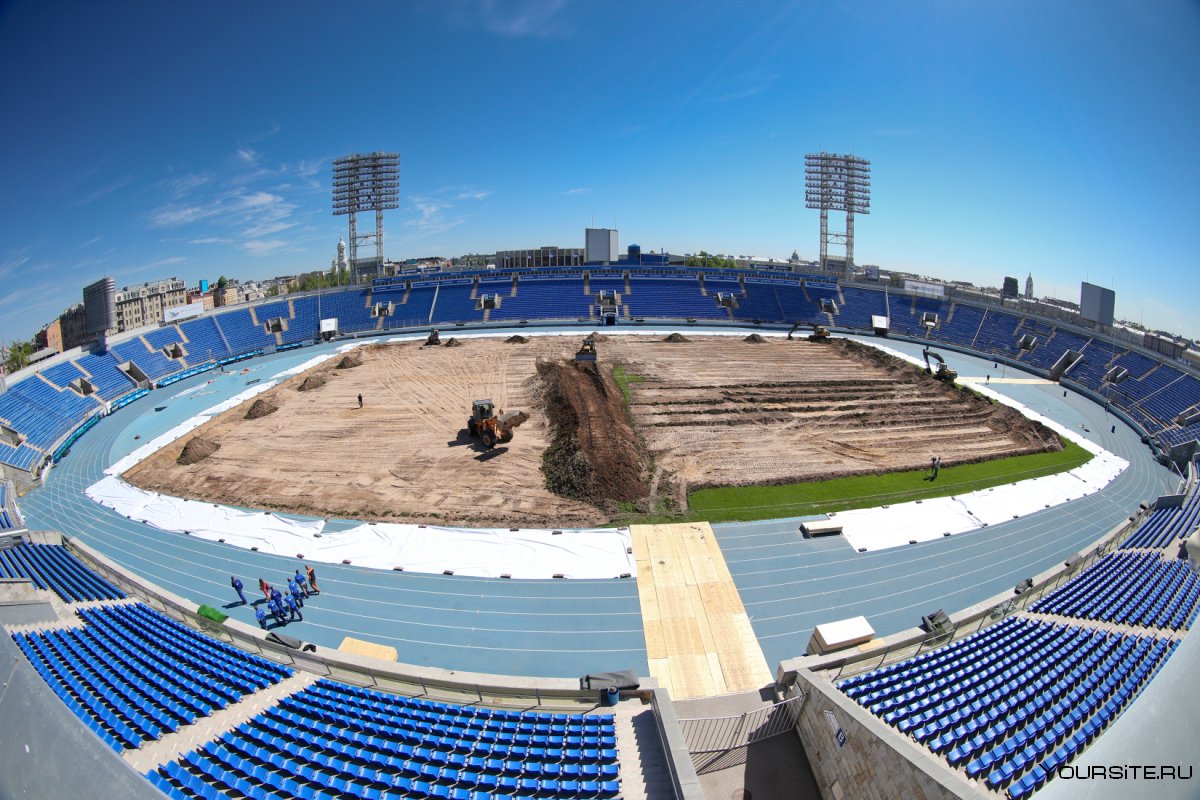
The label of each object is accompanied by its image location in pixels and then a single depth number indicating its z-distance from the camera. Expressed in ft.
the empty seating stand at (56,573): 39.75
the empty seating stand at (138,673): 25.91
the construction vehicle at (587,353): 113.60
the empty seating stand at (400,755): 22.44
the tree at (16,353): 165.37
